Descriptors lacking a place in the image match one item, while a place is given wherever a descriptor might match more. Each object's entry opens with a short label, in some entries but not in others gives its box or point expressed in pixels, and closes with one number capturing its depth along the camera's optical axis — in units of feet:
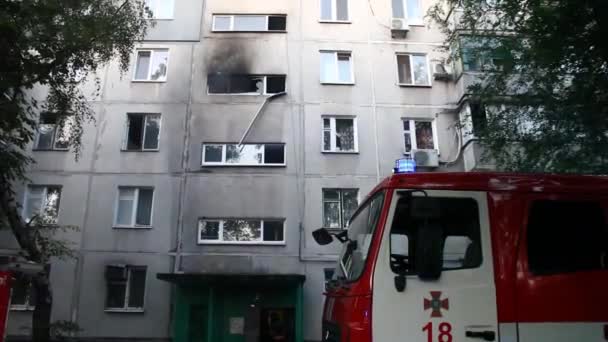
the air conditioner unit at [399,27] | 59.41
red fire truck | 12.91
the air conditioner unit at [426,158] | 52.95
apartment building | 50.14
